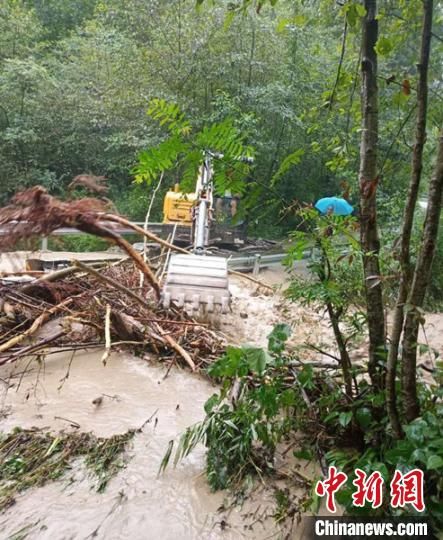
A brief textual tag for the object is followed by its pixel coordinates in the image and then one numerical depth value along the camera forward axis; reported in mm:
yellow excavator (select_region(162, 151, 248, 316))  4812
